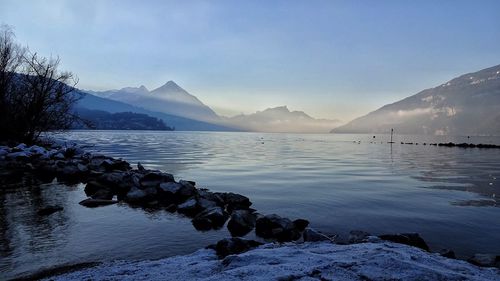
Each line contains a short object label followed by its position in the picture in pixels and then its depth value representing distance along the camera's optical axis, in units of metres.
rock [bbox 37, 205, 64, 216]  13.09
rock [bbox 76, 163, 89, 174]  23.12
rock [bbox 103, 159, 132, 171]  24.98
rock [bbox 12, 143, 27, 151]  32.09
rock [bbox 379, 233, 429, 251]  9.74
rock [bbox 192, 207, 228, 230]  11.93
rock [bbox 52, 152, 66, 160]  29.28
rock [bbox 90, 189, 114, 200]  16.03
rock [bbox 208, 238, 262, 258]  8.43
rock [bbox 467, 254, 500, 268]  8.22
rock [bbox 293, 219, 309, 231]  12.20
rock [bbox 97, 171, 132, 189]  18.36
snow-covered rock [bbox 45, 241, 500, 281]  6.07
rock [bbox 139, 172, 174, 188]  17.78
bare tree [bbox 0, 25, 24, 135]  36.75
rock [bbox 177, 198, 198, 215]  13.81
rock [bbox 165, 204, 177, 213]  14.18
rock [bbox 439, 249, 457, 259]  8.90
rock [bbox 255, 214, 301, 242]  10.79
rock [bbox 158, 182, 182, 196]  16.06
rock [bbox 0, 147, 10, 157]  30.65
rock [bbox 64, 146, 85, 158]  32.66
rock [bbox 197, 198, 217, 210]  14.05
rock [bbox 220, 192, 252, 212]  15.34
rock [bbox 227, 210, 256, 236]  11.45
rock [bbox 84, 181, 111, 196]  17.83
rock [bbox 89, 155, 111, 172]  24.53
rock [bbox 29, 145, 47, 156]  30.98
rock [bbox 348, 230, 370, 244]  9.59
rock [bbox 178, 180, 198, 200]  16.03
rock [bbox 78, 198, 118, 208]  14.90
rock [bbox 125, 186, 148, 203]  15.66
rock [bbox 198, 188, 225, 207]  15.22
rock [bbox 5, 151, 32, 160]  29.38
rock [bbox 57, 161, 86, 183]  22.24
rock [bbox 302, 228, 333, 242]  10.02
